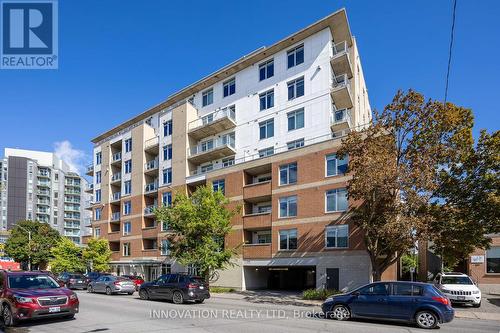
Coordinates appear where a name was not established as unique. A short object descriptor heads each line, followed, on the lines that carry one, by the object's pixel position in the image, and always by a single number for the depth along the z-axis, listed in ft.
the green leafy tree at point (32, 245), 227.61
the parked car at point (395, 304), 43.73
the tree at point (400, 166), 65.77
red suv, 39.24
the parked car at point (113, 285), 87.25
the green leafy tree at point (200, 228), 98.37
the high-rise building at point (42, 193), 339.57
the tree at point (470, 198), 70.79
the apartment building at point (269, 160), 96.22
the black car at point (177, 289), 67.67
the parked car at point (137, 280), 104.46
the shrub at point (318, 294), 78.48
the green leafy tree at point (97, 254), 158.10
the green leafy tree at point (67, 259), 165.48
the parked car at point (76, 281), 106.01
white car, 68.85
